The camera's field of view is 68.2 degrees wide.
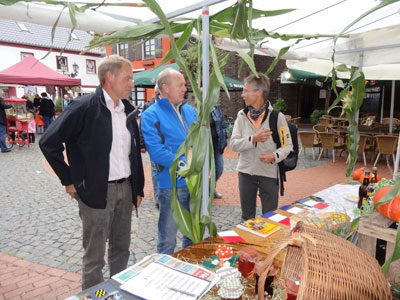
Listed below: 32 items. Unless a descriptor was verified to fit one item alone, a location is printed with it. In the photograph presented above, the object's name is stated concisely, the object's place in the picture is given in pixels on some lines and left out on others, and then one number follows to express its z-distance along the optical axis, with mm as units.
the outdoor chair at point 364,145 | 7504
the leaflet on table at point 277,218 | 2195
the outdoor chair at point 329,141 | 7846
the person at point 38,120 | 13555
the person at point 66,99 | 18438
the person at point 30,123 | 10656
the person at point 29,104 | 16519
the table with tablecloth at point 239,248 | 1435
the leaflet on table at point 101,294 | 1319
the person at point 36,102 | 14048
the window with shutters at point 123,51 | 24594
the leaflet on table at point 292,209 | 2385
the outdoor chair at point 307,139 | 8413
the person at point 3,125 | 9273
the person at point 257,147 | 2771
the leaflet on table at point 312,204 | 2475
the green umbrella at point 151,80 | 8945
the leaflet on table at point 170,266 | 1456
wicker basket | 879
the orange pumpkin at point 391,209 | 1432
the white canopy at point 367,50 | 2818
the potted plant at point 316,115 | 15698
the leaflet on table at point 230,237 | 1875
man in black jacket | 2066
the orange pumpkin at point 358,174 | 3247
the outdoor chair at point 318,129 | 9070
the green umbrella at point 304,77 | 8992
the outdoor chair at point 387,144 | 6754
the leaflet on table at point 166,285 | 1323
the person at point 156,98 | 3821
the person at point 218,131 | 4105
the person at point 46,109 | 13398
